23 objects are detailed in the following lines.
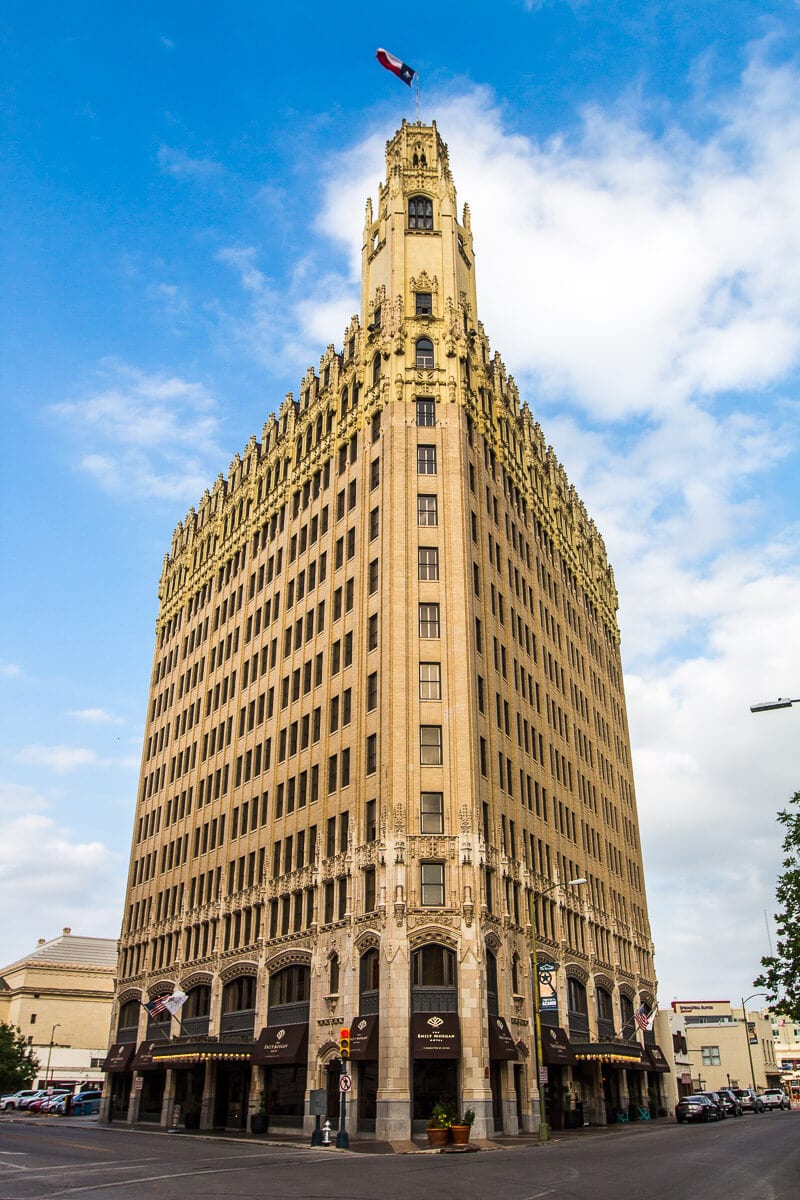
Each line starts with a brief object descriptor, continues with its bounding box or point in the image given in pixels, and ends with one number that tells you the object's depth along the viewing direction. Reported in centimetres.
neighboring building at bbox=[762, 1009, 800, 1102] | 16325
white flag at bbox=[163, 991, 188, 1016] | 5506
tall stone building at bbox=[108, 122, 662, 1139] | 4634
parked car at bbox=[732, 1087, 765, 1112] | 8212
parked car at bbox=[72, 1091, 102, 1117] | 7962
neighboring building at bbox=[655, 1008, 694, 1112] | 8238
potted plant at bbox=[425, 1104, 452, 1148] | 3731
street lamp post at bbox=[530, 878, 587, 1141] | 3978
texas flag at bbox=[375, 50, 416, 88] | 5850
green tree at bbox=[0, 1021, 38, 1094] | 9569
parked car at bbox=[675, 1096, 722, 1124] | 6034
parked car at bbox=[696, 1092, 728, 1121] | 6528
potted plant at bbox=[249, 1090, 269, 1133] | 5059
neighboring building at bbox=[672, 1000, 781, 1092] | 12838
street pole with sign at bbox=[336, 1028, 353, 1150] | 3591
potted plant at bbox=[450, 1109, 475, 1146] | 3728
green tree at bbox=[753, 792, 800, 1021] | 3880
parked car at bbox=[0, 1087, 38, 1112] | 8588
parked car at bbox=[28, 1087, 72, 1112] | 7944
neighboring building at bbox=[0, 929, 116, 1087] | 11538
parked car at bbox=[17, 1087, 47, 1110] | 8281
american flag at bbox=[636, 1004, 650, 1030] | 5966
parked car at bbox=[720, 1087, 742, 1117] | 6951
